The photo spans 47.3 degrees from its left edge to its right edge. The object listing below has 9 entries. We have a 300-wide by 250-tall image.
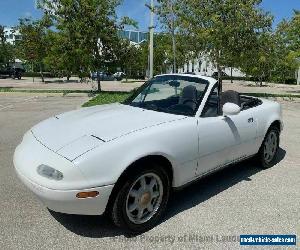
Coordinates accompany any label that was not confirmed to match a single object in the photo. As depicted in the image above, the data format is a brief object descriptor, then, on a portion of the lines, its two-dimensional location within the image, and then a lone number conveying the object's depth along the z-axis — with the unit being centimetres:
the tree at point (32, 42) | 3334
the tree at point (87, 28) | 1775
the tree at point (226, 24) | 1628
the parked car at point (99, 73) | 1927
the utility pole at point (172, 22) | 1848
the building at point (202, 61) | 1853
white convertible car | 299
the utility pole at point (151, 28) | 1677
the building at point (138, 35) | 12075
